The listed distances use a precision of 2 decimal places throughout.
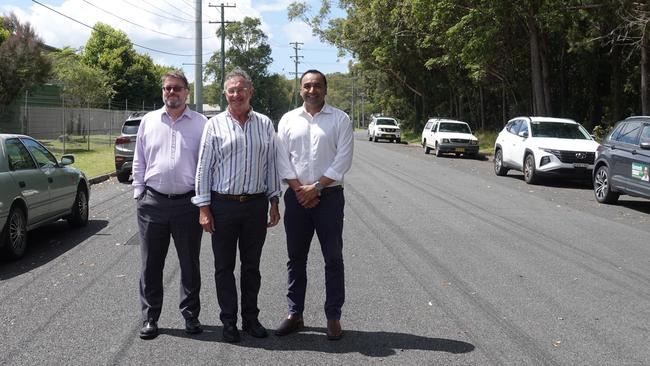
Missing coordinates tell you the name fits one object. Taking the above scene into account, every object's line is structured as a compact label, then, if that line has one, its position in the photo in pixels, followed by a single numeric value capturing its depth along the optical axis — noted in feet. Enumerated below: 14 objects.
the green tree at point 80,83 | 117.50
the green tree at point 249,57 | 320.91
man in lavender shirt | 16.12
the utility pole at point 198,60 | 113.09
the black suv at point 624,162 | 38.42
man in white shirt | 15.71
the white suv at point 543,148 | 52.95
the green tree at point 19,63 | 86.99
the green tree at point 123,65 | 216.33
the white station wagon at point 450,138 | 91.15
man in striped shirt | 15.46
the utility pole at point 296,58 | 317.87
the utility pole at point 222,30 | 193.60
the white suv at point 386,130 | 151.84
